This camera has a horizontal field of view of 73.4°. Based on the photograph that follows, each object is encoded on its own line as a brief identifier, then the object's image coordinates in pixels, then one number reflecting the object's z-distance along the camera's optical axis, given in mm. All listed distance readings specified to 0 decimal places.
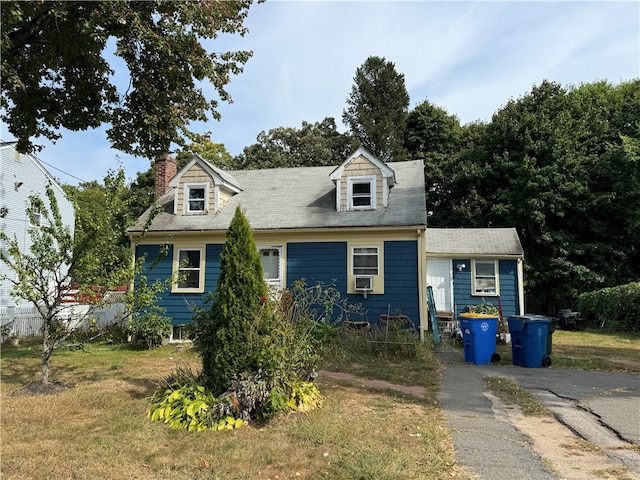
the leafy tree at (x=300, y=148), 32250
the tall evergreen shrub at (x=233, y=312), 5727
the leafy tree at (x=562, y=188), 22359
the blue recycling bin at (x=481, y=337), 10078
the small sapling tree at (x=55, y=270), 7254
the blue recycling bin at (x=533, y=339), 9703
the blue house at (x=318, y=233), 12633
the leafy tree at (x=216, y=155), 34691
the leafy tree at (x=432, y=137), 29391
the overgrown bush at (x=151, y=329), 12148
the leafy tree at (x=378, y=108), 30688
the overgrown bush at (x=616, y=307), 16672
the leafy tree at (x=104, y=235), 7496
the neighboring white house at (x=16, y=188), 20109
